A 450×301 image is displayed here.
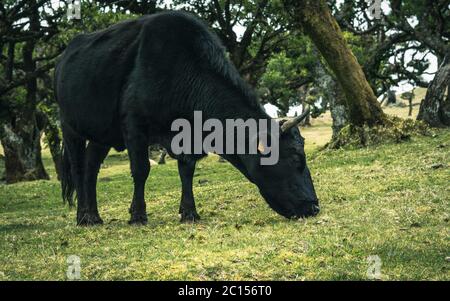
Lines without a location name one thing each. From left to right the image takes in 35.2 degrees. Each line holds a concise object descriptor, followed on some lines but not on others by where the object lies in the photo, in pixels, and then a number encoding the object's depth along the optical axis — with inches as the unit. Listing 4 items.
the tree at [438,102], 936.3
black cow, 448.5
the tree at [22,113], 1074.7
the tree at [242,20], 1143.0
